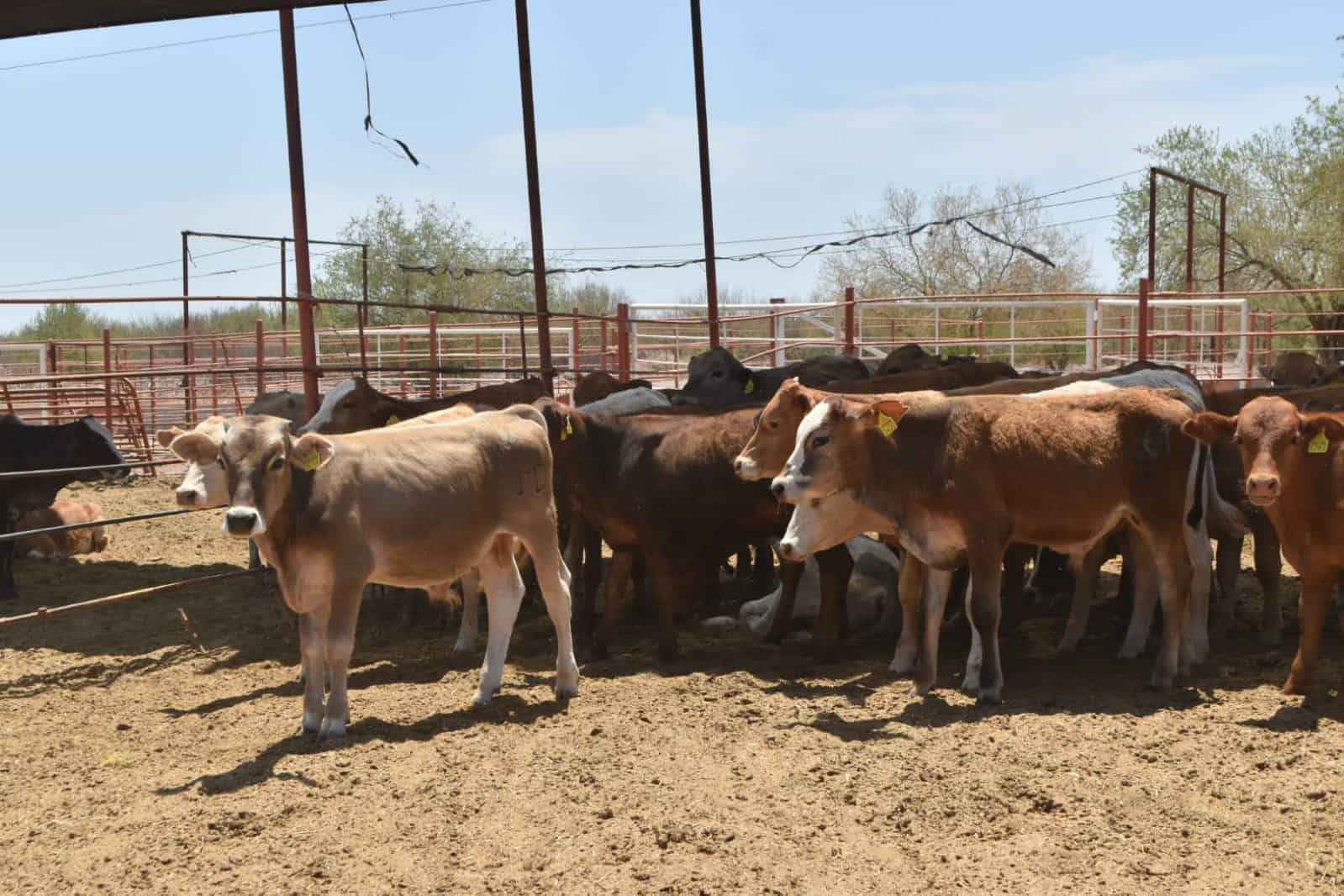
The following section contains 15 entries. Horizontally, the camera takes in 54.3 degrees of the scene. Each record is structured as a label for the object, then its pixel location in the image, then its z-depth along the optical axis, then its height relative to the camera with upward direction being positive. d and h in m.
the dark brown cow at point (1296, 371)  14.10 -0.66
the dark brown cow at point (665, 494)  7.61 -1.00
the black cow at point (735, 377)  11.37 -0.50
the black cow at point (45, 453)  10.20 -0.95
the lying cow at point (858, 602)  7.98 -1.72
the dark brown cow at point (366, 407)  9.05 -0.55
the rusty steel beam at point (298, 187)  8.99 +1.00
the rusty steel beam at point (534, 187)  10.91 +1.19
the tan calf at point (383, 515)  5.67 -0.85
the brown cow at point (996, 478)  6.43 -0.80
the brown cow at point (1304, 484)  5.80 -0.78
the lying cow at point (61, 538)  11.08 -1.72
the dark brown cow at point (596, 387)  11.55 -0.56
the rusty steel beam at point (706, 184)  13.40 +1.46
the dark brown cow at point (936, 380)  9.70 -0.49
